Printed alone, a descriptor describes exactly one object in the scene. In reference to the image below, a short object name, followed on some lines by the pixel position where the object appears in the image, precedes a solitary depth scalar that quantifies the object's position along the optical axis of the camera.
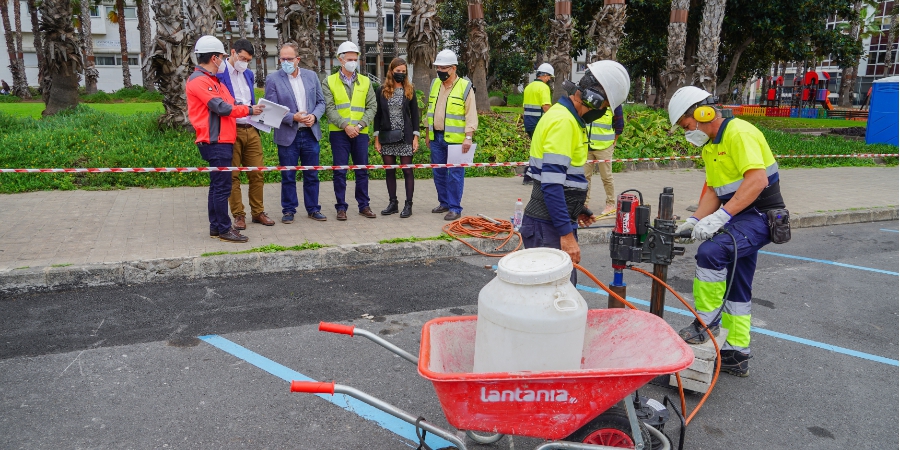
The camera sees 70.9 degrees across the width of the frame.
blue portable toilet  16.67
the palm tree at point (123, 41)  35.09
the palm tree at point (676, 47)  15.84
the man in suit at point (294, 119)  7.15
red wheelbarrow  2.51
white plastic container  2.68
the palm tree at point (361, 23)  36.00
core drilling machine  3.49
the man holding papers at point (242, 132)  6.79
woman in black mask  7.61
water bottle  7.31
